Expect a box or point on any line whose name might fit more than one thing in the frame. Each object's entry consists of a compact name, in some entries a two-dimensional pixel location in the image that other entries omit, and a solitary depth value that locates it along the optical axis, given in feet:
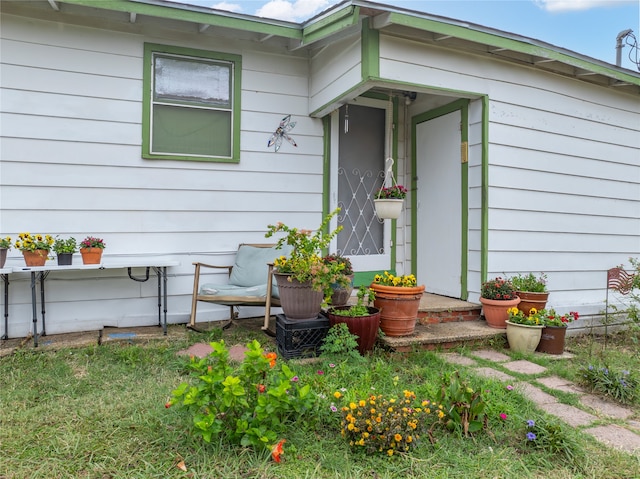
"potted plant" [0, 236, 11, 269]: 10.87
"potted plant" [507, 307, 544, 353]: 11.84
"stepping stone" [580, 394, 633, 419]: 8.15
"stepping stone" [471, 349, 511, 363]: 11.17
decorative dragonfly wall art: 14.58
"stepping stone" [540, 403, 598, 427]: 7.66
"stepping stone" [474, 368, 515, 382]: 9.61
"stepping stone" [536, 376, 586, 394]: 9.16
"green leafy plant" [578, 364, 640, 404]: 8.69
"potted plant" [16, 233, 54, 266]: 11.06
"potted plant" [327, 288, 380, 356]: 10.50
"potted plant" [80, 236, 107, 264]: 11.68
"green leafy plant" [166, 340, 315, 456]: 5.95
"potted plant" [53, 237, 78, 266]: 11.32
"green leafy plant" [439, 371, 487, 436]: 6.84
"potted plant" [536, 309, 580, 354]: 11.99
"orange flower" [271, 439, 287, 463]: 5.96
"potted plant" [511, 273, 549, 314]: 13.21
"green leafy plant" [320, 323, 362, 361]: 10.12
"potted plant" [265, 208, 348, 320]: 10.37
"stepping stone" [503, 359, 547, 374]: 10.30
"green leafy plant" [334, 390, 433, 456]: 6.23
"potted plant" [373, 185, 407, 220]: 12.89
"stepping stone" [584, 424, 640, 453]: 6.84
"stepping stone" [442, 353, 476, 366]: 10.57
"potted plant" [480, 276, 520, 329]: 12.66
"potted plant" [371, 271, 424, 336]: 11.18
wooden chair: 12.01
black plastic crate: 10.37
